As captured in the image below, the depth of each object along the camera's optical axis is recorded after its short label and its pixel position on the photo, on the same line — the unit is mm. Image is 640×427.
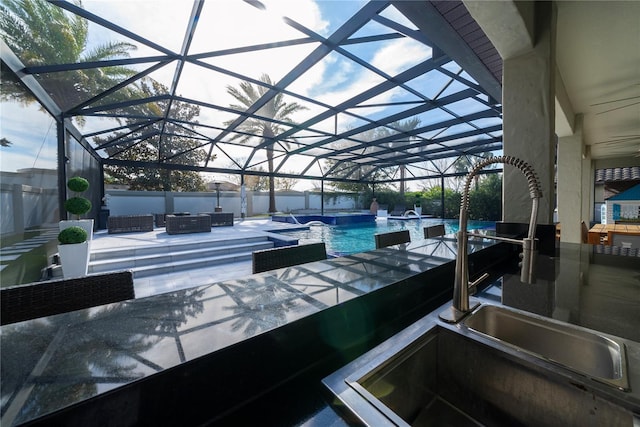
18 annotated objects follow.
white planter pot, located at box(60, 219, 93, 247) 3654
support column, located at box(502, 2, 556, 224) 2182
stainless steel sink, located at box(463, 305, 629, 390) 875
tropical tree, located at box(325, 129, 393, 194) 13367
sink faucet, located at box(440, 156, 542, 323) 907
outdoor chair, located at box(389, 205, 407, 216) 15529
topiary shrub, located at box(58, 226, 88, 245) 3275
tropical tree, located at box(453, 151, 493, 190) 10927
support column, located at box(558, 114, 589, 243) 4418
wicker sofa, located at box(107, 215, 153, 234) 6769
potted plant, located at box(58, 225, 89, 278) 3281
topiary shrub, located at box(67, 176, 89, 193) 3935
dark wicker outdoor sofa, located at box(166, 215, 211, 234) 6762
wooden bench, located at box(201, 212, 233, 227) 8867
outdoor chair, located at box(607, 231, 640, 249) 3863
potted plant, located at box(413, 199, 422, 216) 15544
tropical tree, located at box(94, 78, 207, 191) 5592
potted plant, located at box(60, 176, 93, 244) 3680
